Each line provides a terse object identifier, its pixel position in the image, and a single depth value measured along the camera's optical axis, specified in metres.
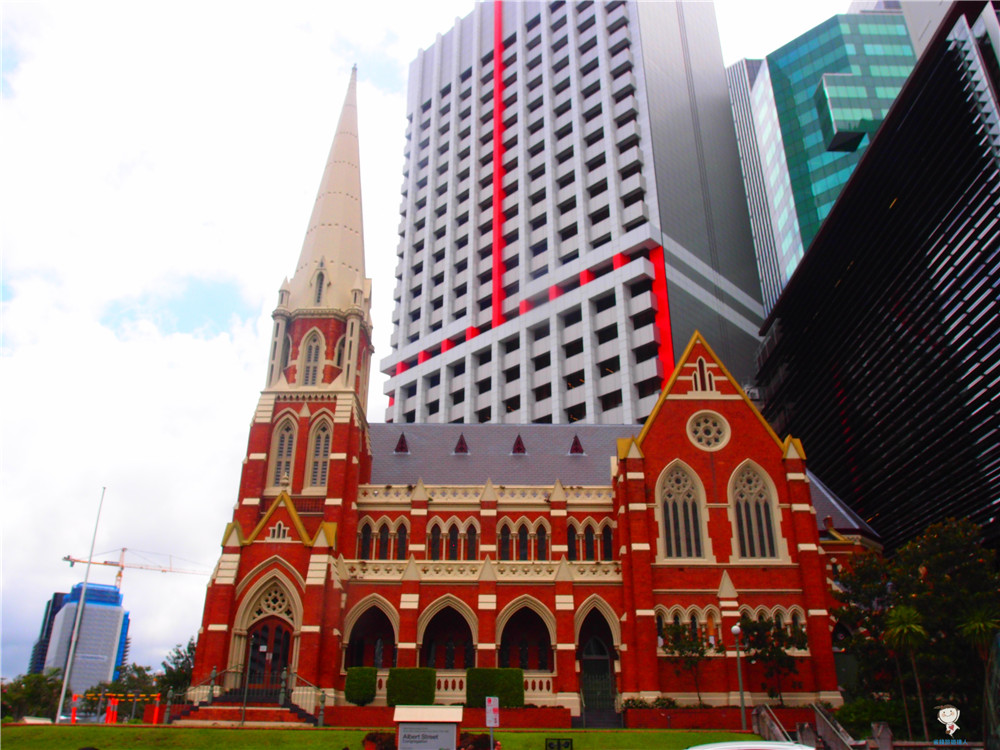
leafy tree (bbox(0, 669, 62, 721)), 50.91
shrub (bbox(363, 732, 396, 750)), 23.62
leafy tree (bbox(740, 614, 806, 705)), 32.22
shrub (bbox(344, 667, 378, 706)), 32.97
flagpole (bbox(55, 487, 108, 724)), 43.52
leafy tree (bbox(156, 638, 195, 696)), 42.38
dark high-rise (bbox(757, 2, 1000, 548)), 36.50
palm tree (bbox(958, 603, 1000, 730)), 27.00
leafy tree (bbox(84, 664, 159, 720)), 58.35
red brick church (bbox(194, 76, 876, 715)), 35.09
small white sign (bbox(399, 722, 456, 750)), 20.27
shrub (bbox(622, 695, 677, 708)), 32.84
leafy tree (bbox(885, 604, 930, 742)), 28.22
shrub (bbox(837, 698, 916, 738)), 29.25
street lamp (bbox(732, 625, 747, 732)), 27.67
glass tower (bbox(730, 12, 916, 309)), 77.81
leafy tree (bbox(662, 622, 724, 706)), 32.59
